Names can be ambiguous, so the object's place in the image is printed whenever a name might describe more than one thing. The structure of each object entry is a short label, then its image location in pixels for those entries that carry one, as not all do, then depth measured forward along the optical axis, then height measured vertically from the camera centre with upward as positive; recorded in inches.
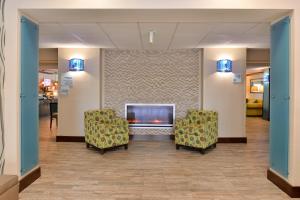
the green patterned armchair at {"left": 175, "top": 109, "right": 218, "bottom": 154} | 222.4 -29.6
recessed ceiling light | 189.1 +45.2
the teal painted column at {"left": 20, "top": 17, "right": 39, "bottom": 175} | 141.2 -0.1
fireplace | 284.5 -21.0
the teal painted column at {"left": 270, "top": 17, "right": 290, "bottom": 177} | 137.2 +0.6
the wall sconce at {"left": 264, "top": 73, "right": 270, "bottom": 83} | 503.0 +38.2
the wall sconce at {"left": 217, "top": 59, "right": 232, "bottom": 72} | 262.9 +32.0
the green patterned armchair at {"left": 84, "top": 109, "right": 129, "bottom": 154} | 221.8 -29.8
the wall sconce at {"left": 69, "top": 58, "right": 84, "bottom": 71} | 265.3 +32.0
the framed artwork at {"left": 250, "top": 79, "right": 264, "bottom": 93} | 579.1 +26.2
